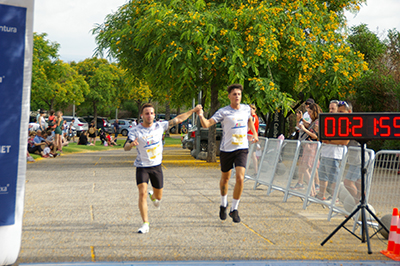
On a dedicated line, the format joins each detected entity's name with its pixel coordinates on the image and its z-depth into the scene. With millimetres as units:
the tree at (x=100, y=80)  60297
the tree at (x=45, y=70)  41531
